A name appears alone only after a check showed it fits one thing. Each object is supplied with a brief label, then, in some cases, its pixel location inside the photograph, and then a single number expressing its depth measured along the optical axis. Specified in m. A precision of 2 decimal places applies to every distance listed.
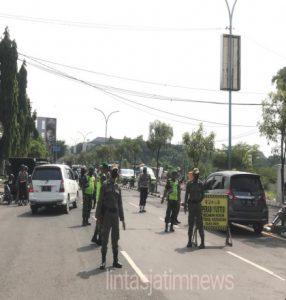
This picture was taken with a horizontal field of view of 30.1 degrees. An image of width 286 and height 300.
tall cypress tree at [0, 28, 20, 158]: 40.78
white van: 21.11
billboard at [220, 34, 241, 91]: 27.17
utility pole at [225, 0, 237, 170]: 27.06
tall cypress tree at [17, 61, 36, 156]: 51.73
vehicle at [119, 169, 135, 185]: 51.42
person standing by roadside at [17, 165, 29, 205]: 25.78
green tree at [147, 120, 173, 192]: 50.06
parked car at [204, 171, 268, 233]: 15.89
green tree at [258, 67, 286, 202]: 24.33
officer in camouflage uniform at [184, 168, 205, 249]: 12.77
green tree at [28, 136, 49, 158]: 71.62
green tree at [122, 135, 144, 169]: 73.06
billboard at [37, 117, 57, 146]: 99.50
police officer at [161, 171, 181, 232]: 16.06
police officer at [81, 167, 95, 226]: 16.64
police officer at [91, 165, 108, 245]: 12.45
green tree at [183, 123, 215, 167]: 42.38
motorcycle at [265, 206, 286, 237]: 15.53
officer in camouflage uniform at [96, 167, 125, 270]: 9.74
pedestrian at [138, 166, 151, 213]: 22.64
